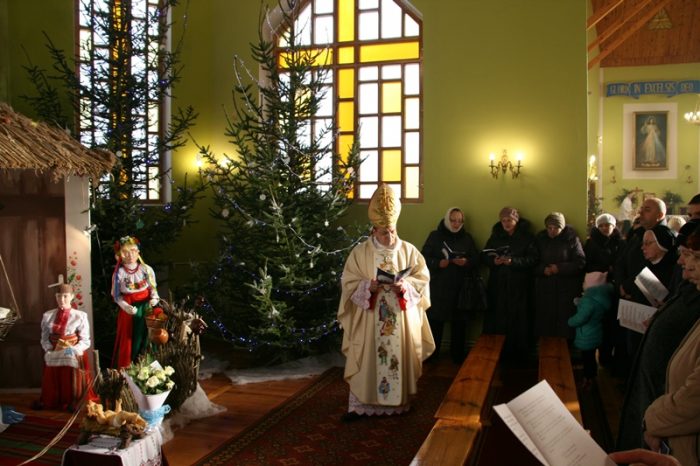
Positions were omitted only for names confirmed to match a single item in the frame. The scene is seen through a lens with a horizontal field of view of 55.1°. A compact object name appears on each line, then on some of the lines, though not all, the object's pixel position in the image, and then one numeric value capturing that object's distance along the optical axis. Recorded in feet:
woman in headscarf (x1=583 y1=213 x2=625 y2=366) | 25.16
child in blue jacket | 22.34
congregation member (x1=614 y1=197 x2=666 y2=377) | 20.74
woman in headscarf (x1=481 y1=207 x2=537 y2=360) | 27.04
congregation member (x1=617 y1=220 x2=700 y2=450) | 10.89
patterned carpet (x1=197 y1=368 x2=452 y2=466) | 17.25
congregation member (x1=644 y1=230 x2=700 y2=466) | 9.07
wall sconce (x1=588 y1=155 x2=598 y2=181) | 60.90
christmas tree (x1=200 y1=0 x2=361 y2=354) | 25.73
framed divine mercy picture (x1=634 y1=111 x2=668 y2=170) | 66.33
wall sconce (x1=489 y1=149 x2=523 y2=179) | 28.67
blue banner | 65.00
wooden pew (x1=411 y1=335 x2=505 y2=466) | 12.48
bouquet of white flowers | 13.74
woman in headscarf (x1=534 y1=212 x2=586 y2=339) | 26.17
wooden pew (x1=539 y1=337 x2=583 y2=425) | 16.02
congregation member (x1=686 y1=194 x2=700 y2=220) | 18.28
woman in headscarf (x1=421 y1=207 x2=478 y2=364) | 27.63
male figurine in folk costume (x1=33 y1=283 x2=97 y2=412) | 21.30
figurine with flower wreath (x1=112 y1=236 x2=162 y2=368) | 21.42
